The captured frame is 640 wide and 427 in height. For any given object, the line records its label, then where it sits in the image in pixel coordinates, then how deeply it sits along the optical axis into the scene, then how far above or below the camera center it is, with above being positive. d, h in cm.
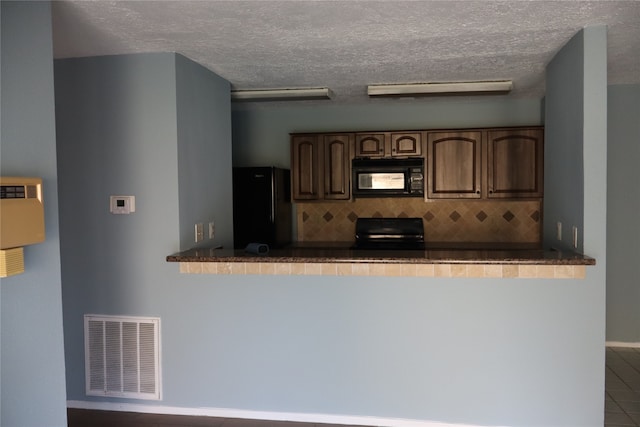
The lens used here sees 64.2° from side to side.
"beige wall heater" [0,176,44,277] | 197 -7
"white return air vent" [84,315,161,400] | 332 -104
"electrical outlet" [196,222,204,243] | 359 -25
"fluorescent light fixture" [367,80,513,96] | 418 +87
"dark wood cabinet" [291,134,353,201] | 509 +29
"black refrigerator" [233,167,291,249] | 479 -9
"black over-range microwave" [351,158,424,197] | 491 +17
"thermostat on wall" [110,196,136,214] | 336 -4
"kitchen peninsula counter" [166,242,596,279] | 288 -41
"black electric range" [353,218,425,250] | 508 -39
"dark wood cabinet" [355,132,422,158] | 498 +49
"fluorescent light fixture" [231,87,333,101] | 444 +90
